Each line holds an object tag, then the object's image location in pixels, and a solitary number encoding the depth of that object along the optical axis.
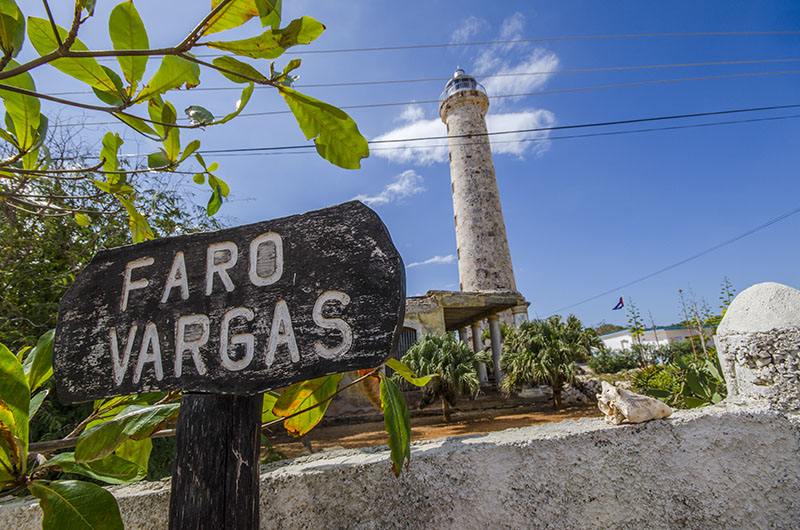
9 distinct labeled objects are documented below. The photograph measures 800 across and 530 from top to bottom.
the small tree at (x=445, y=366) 7.76
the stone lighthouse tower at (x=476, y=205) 14.16
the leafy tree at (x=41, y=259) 2.95
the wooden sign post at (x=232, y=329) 0.74
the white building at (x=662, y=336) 25.98
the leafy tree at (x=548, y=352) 8.35
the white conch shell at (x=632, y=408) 1.24
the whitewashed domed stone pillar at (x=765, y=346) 1.32
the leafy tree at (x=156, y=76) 0.72
